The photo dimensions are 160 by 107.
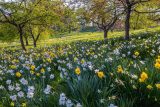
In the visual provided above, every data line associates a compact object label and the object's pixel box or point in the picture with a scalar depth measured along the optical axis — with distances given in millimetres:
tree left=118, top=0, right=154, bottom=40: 8715
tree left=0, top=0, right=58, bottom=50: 11061
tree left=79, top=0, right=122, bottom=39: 8978
